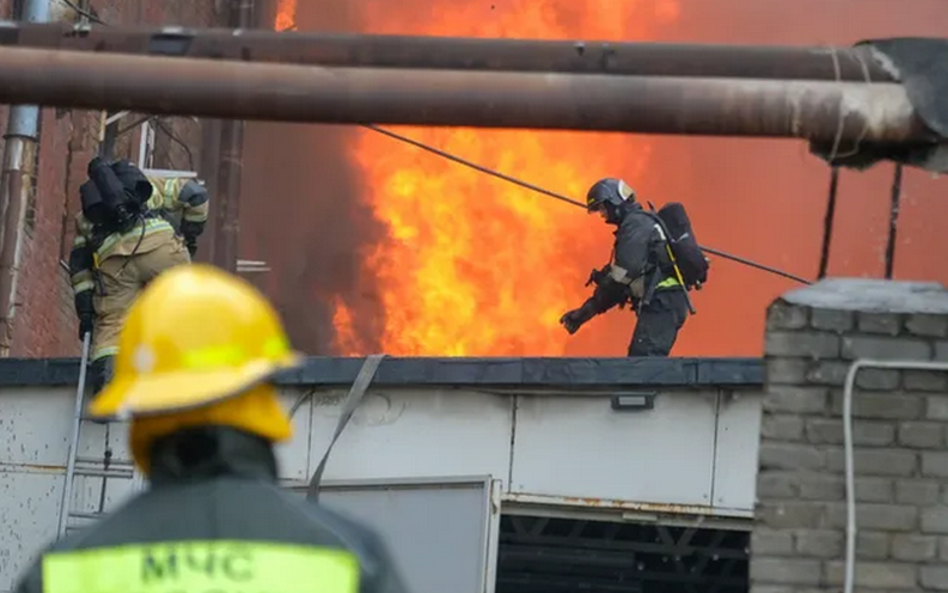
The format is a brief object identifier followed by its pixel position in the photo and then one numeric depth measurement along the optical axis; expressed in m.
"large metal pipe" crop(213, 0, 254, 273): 38.06
